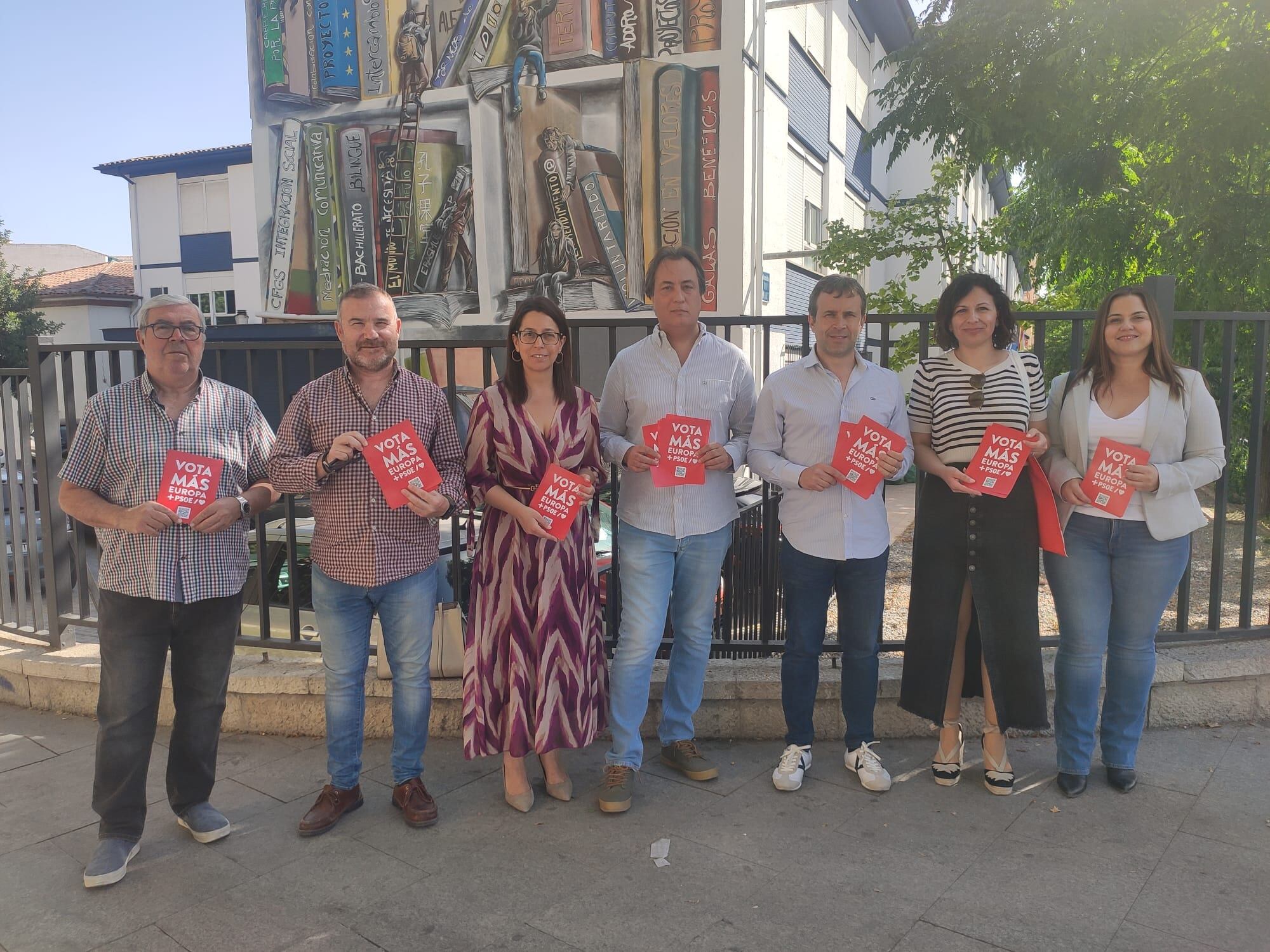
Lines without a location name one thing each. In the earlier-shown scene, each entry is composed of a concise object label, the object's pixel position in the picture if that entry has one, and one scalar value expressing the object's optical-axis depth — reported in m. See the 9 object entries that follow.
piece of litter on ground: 3.27
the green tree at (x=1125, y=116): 7.63
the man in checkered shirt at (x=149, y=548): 3.20
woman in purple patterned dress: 3.56
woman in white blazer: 3.58
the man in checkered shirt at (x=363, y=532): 3.42
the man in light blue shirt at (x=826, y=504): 3.67
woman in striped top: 3.61
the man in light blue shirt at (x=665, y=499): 3.70
